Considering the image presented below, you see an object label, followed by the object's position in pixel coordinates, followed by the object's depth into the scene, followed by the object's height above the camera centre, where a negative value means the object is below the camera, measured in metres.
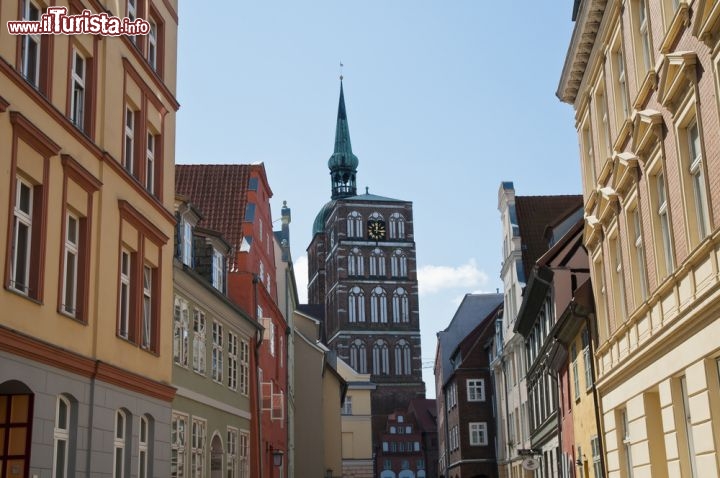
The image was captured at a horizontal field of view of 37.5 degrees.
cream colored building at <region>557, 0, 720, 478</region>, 13.02 +4.23
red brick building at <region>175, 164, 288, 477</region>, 33.09 +8.48
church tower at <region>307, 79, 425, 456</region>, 129.00 +26.66
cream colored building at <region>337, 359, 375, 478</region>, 73.06 +6.34
